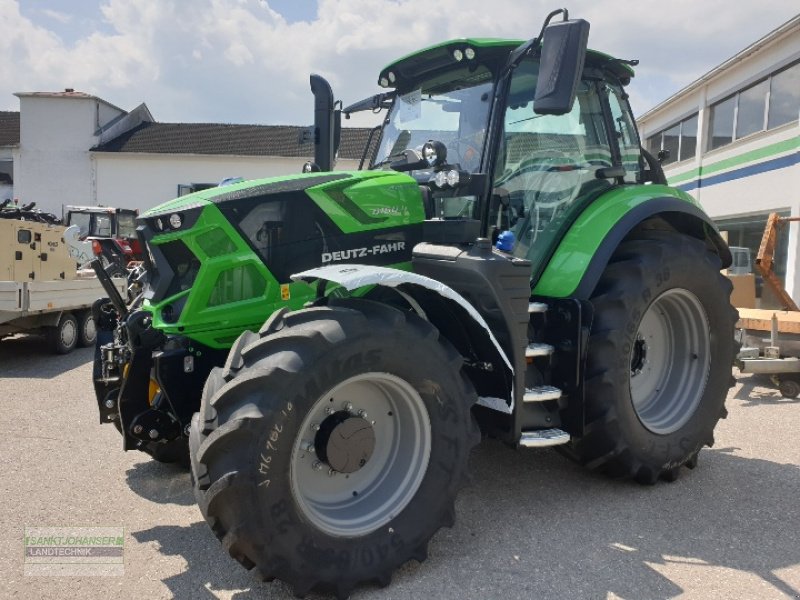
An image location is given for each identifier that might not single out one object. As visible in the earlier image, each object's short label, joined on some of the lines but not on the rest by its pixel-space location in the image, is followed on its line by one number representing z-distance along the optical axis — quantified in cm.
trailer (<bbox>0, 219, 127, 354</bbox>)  826
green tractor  268
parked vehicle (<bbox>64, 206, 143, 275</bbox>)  1498
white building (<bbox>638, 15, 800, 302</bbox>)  1313
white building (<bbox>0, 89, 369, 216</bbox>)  2727
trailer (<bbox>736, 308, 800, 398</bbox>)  641
